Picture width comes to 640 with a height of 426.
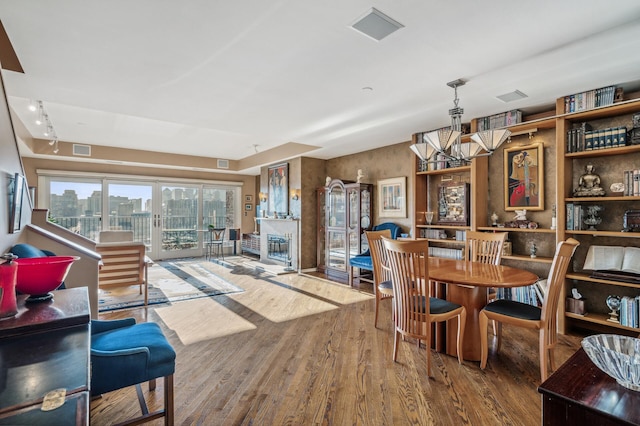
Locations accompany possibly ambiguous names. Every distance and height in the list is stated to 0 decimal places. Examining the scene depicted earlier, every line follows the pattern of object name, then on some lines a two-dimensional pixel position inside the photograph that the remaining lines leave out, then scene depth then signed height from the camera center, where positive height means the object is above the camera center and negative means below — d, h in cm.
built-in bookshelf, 321 +30
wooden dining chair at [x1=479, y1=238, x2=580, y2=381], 243 -85
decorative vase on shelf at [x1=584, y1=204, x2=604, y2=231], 344 -5
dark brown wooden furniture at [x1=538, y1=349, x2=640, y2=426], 90 -57
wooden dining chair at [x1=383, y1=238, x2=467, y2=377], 263 -76
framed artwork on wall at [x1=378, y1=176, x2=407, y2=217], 554 +30
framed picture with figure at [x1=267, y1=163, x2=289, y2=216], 746 +62
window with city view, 779 +15
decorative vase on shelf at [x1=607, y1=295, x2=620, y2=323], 321 -97
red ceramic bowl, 147 -30
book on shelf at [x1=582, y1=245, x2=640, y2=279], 311 -48
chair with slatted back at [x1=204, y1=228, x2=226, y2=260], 859 -80
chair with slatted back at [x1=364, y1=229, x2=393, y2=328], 364 -56
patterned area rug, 469 -130
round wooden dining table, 270 -73
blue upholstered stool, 164 -81
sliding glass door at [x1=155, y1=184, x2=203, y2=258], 897 -23
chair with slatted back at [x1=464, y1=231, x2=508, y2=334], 350 -40
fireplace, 740 -84
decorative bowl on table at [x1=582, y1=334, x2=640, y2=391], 103 -51
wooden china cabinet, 590 -17
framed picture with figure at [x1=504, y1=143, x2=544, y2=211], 389 +46
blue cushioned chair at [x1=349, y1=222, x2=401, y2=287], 524 -77
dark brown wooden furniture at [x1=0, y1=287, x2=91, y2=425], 76 -47
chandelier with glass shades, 296 +74
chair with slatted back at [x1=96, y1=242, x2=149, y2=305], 413 -69
